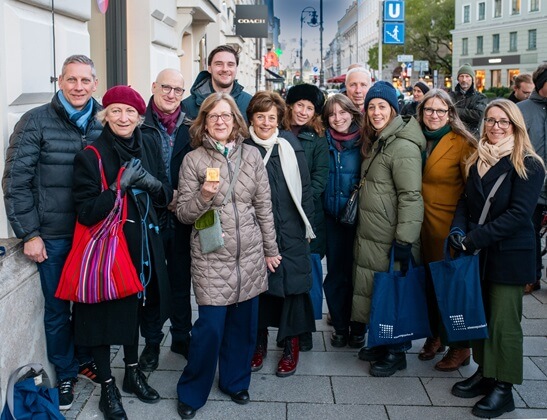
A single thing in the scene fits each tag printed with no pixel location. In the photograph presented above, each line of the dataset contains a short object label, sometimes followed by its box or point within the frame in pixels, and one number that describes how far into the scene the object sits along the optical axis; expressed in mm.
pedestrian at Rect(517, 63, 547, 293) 6422
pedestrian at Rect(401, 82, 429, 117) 10910
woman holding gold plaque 4242
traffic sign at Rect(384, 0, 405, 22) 18000
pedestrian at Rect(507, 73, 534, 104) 7992
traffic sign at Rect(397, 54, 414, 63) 31919
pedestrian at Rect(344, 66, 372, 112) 5922
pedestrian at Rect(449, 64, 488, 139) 8922
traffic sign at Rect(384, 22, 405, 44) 17703
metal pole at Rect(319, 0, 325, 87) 37594
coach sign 21016
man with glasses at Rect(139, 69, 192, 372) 4891
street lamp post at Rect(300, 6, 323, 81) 40781
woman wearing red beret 3992
